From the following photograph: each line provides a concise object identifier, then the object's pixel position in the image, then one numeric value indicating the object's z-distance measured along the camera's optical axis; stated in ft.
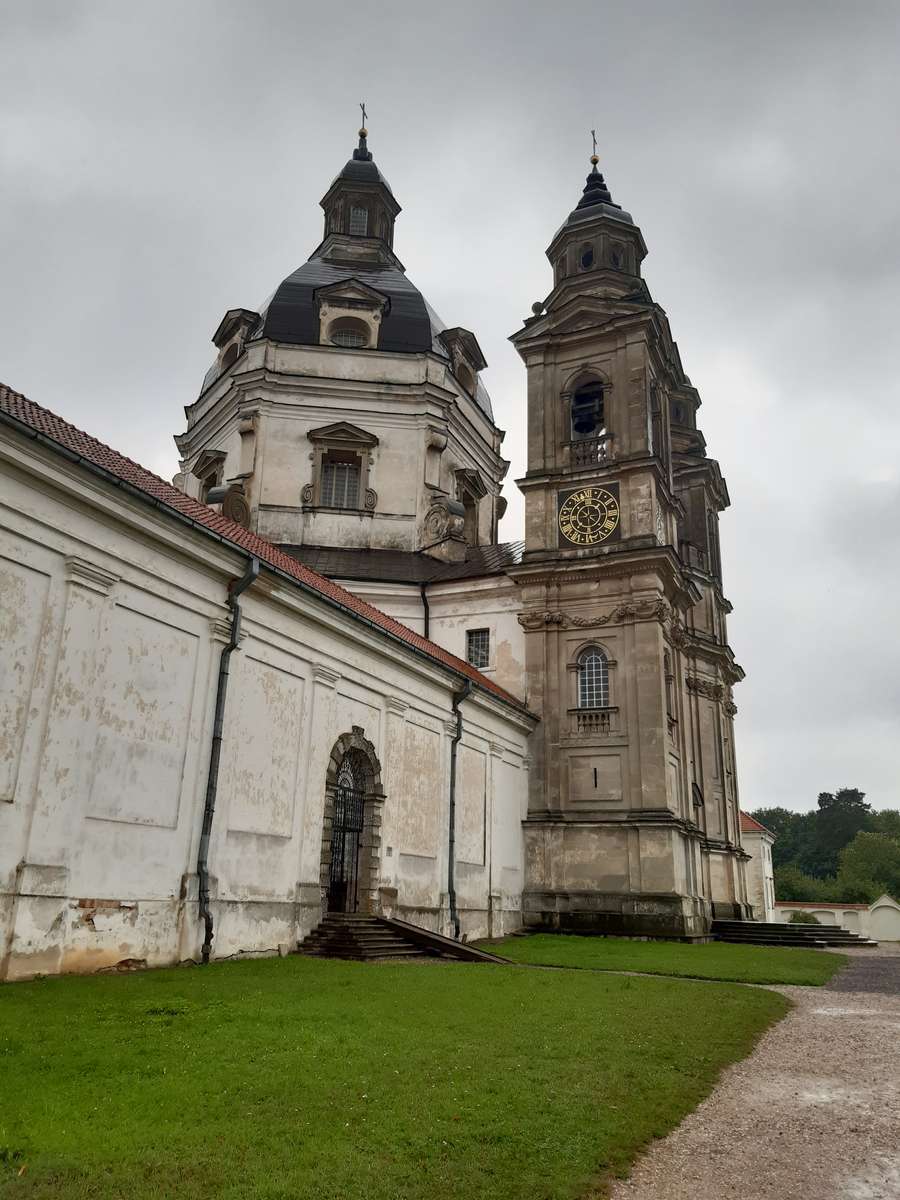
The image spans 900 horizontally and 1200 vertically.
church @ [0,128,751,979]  38.93
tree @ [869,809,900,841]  321.65
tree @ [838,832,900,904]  238.27
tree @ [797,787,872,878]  324.60
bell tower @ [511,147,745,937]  79.46
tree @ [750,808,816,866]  338.95
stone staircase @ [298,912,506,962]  49.83
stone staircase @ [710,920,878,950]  86.22
